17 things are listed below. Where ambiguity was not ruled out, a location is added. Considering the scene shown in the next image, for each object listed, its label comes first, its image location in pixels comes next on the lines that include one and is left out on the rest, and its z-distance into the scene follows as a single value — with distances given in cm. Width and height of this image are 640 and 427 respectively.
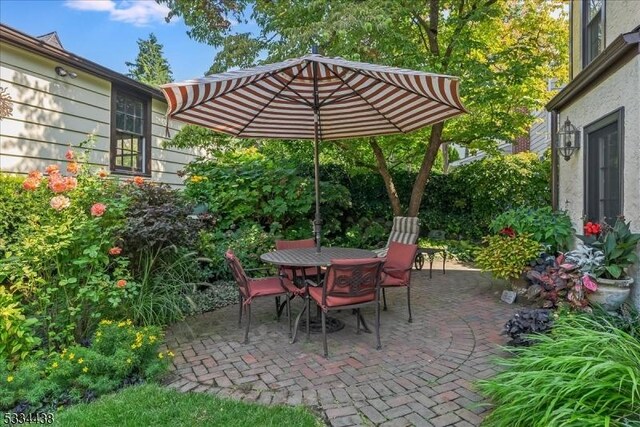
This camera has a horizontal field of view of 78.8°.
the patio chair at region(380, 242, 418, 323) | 452
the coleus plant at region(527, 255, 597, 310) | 389
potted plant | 391
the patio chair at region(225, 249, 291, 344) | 393
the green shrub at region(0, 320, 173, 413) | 277
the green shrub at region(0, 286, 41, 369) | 300
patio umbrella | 356
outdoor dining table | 392
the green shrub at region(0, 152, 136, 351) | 342
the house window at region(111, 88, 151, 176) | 771
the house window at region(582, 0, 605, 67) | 577
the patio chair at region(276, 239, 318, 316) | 426
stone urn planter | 389
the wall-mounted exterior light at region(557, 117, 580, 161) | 612
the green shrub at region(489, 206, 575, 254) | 559
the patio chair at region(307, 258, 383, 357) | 353
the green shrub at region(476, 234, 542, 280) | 533
